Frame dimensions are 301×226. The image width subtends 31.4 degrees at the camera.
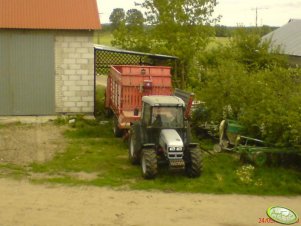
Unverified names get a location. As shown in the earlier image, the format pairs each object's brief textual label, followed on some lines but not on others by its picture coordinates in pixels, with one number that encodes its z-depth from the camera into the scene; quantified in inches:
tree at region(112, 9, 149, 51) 1112.3
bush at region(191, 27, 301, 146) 578.9
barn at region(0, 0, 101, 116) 808.3
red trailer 680.2
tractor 513.7
